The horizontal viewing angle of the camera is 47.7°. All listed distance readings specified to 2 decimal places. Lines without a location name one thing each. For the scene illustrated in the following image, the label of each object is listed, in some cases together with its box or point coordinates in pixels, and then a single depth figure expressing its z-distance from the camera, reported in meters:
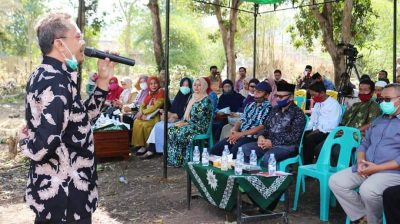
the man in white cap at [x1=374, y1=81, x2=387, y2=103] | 6.64
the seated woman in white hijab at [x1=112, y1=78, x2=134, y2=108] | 9.39
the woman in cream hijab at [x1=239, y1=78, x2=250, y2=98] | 9.33
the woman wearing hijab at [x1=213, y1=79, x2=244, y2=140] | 8.24
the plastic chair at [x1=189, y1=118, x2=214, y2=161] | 6.73
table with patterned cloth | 3.94
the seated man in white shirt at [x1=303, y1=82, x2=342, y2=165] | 5.82
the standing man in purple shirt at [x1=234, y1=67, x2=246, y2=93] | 11.49
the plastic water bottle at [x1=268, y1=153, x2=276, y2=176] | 4.16
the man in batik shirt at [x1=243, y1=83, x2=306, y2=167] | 4.95
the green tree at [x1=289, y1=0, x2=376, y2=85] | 11.31
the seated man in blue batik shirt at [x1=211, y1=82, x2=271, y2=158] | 5.62
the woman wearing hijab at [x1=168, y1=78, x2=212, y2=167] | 6.70
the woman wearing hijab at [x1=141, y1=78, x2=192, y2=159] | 7.41
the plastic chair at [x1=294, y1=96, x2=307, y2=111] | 8.63
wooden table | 7.21
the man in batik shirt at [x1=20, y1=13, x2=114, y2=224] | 1.94
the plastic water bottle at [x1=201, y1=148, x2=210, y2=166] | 4.50
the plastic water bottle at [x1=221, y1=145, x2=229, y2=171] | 4.26
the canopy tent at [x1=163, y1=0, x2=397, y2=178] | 5.47
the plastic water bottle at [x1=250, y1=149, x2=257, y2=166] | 4.55
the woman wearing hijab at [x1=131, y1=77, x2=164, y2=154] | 7.74
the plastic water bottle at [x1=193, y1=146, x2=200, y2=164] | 4.60
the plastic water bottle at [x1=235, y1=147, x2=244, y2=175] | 4.05
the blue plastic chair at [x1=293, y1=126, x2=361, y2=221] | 4.42
